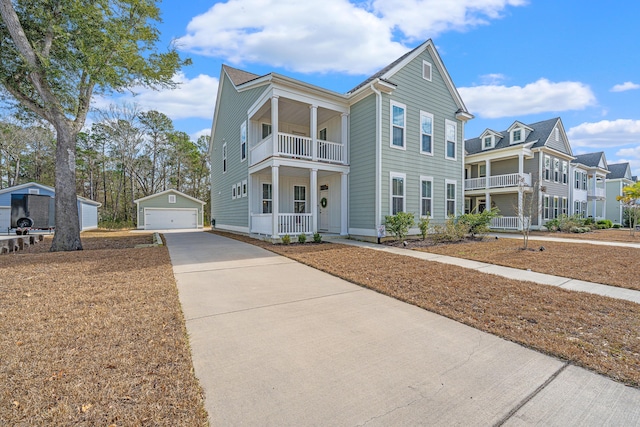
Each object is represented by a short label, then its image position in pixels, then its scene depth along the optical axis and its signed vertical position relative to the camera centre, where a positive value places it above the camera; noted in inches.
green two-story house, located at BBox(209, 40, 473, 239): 447.2 +104.7
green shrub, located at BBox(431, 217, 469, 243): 446.0 -36.1
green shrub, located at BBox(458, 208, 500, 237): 484.1 -18.8
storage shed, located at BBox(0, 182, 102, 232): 752.6 +31.5
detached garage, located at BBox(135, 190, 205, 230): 994.7 -1.0
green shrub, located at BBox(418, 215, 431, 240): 454.9 -25.6
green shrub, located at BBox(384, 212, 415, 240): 430.3 -19.6
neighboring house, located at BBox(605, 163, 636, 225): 1311.5 +118.6
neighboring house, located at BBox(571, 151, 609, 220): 945.0 +110.5
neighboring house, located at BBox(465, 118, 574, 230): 751.7 +120.8
